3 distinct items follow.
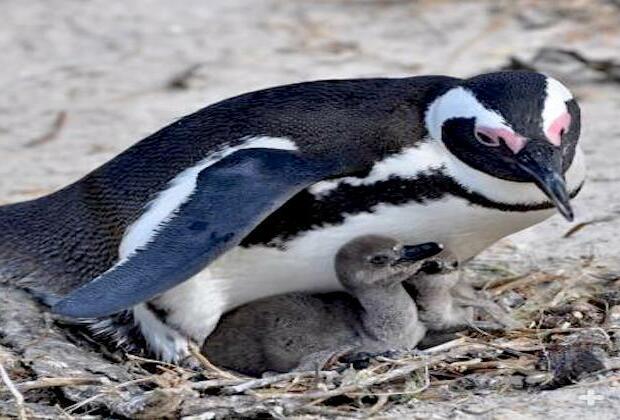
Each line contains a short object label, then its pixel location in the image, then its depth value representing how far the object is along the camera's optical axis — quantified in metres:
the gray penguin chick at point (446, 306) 9.76
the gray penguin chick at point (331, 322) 9.48
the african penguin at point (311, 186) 9.12
